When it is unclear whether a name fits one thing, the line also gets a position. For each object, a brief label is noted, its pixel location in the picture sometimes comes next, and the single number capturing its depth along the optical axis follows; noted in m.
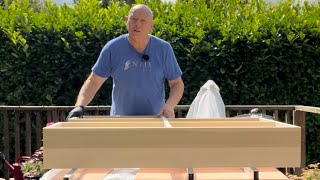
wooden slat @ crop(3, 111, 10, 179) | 5.18
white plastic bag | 3.44
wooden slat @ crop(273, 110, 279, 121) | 5.11
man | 2.84
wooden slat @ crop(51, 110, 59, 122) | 5.04
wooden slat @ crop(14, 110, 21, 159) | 5.19
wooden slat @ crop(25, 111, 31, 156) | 5.13
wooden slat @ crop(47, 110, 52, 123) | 5.10
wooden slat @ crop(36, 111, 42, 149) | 5.19
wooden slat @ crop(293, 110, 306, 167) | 5.02
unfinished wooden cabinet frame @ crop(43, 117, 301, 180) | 1.60
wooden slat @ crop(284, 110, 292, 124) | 5.16
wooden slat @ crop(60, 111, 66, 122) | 5.00
